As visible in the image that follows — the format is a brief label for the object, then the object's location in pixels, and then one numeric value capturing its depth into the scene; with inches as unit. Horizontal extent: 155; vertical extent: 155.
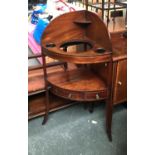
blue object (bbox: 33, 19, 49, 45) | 84.5
